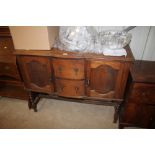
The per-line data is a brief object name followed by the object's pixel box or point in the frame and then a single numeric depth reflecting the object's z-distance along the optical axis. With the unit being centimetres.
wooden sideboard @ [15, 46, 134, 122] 131
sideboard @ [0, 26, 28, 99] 167
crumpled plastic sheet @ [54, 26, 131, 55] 131
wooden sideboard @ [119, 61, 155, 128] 123
